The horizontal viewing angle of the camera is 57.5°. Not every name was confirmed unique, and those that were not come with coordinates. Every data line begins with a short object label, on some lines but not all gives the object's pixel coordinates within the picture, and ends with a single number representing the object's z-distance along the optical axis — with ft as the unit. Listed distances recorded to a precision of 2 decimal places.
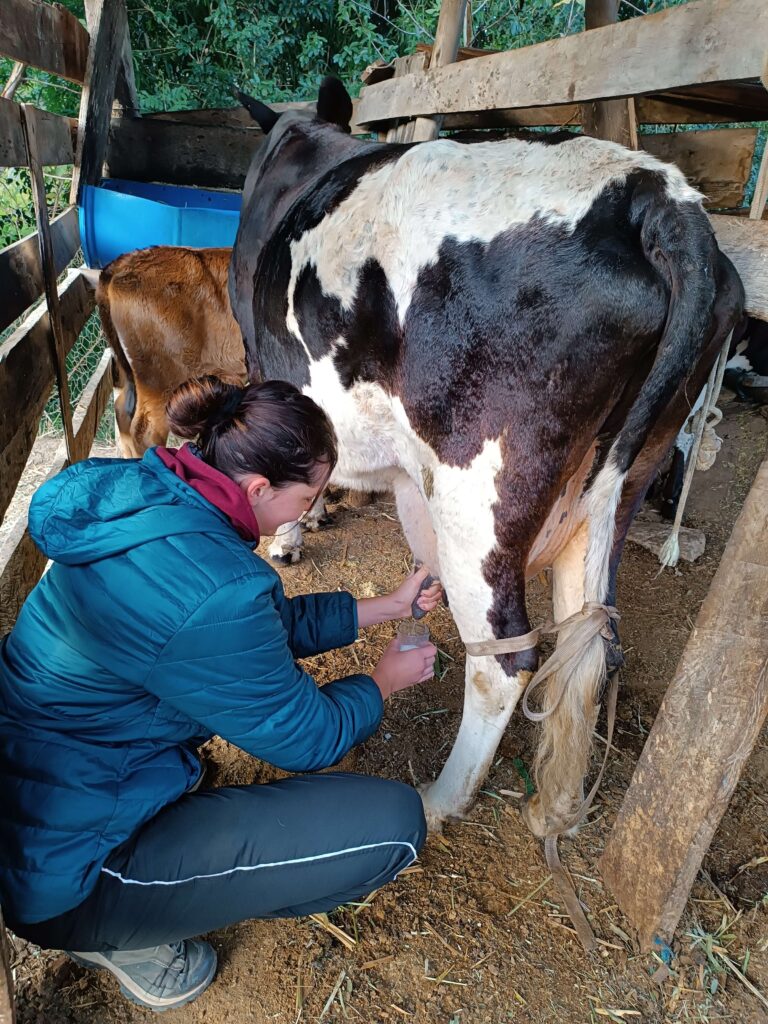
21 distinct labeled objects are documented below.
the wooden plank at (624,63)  5.11
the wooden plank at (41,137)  8.46
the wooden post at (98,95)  15.19
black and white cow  5.31
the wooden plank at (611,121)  8.73
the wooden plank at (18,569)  7.38
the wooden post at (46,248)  9.61
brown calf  13.07
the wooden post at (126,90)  18.80
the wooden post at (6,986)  3.98
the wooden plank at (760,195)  5.09
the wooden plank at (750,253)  5.30
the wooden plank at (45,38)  9.66
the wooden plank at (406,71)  10.97
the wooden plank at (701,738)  5.39
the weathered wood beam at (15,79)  10.41
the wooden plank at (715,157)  11.09
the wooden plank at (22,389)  7.79
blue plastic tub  13.61
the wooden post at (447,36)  10.04
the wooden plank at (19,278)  8.27
